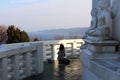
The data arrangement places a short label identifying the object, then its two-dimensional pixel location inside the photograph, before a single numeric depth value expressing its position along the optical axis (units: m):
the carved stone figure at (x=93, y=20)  3.91
